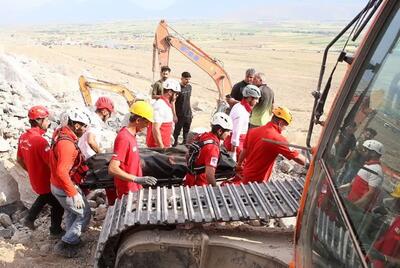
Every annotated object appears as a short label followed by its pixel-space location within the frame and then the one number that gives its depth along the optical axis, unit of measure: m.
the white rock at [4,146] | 8.02
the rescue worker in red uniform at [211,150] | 5.24
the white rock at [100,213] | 6.72
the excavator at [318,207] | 2.37
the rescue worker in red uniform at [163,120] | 7.37
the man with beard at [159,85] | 9.04
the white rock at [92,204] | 7.07
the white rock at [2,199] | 6.90
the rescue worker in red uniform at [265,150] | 5.46
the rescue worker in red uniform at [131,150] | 5.02
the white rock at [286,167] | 8.76
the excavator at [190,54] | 13.20
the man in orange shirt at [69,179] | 5.35
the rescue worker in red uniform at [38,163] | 5.98
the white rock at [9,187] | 7.03
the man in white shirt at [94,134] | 6.40
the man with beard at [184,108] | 9.87
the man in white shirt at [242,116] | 6.99
